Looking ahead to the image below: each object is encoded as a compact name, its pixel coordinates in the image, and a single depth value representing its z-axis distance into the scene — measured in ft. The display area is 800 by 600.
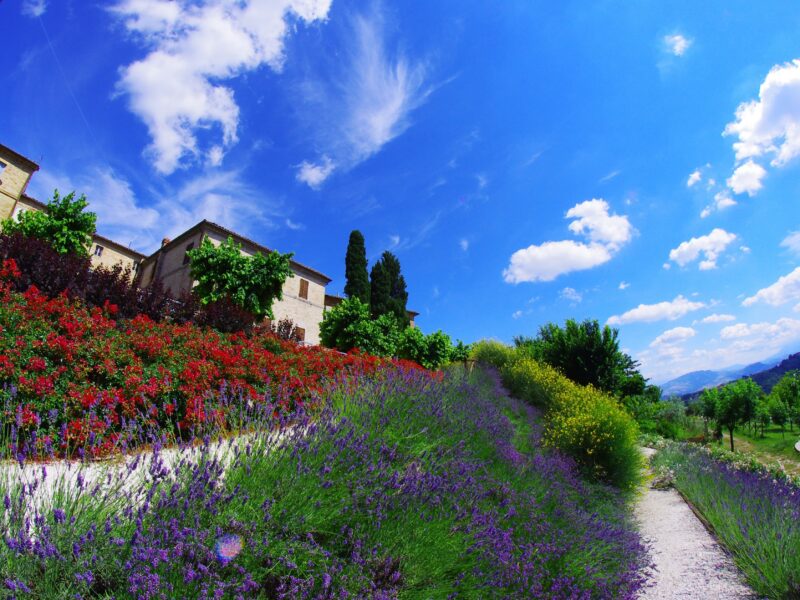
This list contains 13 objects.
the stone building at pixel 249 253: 73.51
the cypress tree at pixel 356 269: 95.66
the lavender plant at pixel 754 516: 10.27
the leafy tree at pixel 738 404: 64.59
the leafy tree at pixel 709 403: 75.62
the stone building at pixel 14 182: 63.61
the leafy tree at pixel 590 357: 49.24
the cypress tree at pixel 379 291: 99.14
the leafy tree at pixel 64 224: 49.80
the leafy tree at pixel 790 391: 92.70
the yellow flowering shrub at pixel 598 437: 21.22
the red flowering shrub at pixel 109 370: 10.63
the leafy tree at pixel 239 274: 47.62
